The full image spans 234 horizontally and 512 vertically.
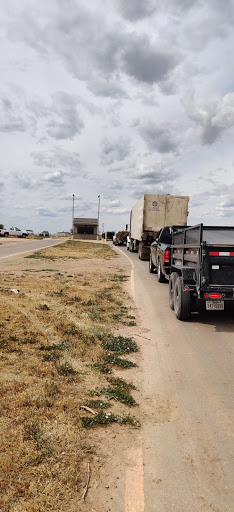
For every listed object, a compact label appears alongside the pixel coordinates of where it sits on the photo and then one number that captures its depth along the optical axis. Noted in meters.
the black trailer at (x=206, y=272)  6.77
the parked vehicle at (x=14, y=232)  59.91
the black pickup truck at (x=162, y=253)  11.00
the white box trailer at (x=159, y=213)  20.34
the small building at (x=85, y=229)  60.97
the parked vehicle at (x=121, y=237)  44.59
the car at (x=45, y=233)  84.71
